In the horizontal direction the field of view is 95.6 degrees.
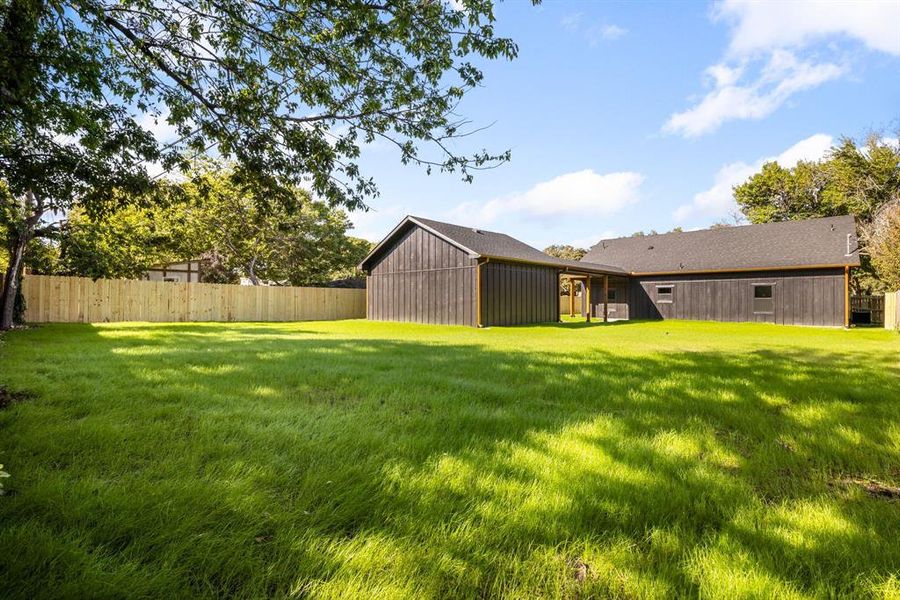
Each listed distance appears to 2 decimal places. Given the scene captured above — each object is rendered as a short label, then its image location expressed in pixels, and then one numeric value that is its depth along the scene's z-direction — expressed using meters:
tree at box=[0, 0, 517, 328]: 3.94
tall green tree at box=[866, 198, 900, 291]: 13.97
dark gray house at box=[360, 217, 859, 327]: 16.33
